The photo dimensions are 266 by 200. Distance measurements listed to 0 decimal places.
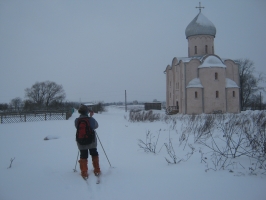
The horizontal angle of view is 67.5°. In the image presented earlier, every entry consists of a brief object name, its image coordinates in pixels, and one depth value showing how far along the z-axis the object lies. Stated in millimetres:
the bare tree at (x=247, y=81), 32562
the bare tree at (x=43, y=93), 55000
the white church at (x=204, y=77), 24141
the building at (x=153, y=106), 42406
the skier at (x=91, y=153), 4051
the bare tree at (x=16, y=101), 63531
